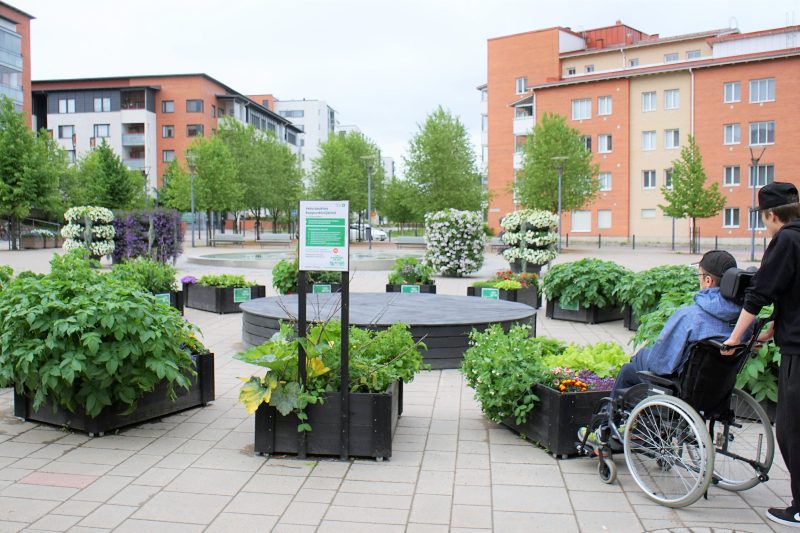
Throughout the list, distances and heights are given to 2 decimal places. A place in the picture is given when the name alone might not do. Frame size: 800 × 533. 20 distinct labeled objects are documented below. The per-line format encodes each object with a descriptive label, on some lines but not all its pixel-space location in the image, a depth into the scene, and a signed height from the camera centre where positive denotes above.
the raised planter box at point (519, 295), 13.96 -1.07
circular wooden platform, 8.67 -1.01
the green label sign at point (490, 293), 13.96 -1.03
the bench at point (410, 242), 42.78 -0.17
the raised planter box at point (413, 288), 14.68 -1.00
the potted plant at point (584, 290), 12.48 -0.90
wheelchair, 4.16 -1.16
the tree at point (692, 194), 42.78 +2.61
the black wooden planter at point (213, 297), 13.48 -1.08
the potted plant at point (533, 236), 23.02 +0.09
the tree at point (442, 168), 51.47 +5.08
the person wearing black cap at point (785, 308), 4.00 -0.39
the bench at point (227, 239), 41.94 +0.04
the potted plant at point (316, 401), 5.07 -1.12
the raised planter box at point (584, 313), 12.72 -1.33
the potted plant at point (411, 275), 15.11 -0.76
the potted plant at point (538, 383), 5.20 -1.09
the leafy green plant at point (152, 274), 11.92 -0.57
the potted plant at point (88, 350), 5.23 -0.81
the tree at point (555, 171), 44.78 +4.17
